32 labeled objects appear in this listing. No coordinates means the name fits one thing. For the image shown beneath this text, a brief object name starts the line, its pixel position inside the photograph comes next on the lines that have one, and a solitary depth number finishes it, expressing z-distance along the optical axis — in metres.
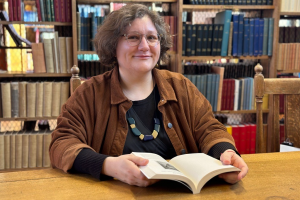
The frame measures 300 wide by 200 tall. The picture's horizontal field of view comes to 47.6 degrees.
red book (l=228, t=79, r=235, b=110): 3.00
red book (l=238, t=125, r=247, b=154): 3.02
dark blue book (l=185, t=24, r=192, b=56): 2.86
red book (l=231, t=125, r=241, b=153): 3.01
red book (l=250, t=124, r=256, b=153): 3.04
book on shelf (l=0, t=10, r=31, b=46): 2.80
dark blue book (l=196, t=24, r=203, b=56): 2.87
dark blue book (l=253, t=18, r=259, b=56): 2.93
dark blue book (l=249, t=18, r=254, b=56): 2.93
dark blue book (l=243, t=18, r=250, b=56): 2.93
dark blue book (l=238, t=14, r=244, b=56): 2.91
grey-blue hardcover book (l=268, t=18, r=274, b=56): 2.95
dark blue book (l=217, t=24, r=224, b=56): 2.88
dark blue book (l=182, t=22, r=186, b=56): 2.85
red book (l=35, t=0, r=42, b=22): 2.71
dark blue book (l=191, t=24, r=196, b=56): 2.87
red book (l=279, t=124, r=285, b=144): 3.07
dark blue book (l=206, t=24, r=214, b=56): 2.89
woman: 1.35
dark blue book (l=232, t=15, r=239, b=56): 2.90
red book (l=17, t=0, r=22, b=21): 2.69
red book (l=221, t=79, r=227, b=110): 2.99
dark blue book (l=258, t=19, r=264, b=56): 2.94
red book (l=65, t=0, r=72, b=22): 2.75
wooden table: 0.96
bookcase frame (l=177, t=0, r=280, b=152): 2.82
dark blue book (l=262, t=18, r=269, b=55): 2.95
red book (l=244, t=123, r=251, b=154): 3.04
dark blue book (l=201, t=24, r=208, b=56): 2.88
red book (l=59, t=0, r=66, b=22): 2.75
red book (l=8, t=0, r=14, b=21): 2.68
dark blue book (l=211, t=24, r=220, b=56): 2.88
